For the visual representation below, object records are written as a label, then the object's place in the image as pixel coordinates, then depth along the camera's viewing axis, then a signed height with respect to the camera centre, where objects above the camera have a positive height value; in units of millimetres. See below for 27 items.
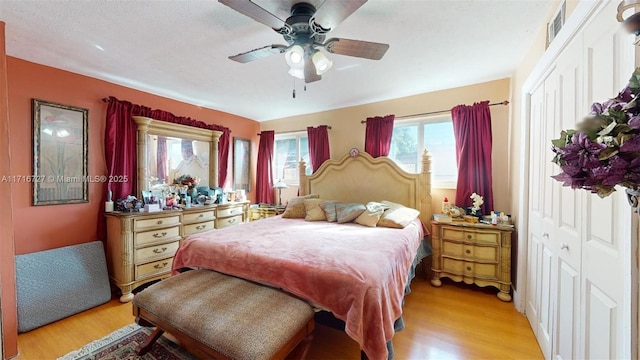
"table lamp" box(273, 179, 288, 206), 4357 -133
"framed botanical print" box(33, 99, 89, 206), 2449 +254
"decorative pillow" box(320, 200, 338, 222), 3160 -436
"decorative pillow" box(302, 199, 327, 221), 3242 -456
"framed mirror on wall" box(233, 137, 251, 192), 4574 +276
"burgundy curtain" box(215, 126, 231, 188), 4266 +395
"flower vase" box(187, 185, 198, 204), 3703 -243
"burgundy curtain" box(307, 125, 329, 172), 4141 +586
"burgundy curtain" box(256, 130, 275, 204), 4777 +239
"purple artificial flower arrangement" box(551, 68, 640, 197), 587 +83
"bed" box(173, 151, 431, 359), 1452 -626
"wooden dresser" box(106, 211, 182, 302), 2664 -840
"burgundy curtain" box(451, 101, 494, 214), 2945 +336
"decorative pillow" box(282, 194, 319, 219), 3434 -472
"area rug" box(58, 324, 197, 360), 1782 -1349
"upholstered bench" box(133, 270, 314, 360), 1289 -852
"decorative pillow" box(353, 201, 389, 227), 2856 -452
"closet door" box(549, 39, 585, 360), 1299 -312
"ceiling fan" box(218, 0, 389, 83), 1334 +952
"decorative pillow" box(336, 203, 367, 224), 3066 -451
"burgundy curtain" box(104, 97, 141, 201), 2916 +406
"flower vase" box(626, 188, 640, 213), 676 -53
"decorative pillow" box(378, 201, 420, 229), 2727 -456
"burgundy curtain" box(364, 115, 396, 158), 3568 +666
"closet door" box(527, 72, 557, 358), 1690 -334
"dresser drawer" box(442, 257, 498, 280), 2674 -1053
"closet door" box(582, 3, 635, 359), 928 -272
